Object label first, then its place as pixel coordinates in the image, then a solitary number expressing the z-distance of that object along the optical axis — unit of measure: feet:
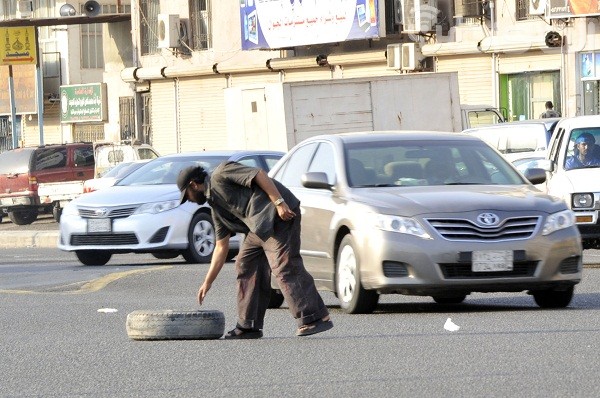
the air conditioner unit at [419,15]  130.11
